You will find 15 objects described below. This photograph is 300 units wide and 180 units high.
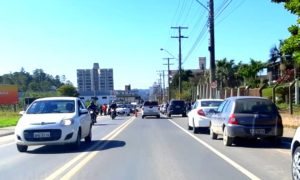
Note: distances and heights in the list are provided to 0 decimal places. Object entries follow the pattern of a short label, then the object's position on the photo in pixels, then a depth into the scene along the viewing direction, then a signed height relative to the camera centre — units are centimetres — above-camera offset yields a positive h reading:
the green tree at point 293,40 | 2003 +225
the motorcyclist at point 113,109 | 5091 -51
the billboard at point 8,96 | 8319 +123
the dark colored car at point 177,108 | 5269 -49
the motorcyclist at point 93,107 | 3788 -23
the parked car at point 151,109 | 5219 -55
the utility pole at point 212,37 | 3869 +448
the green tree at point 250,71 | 6712 +375
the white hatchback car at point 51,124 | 1652 -60
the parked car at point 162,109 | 7324 -89
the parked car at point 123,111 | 6756 -92
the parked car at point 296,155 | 957 -91
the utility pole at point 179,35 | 7589 +919
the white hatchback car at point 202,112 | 2415 -42
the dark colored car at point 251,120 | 1725 -55
